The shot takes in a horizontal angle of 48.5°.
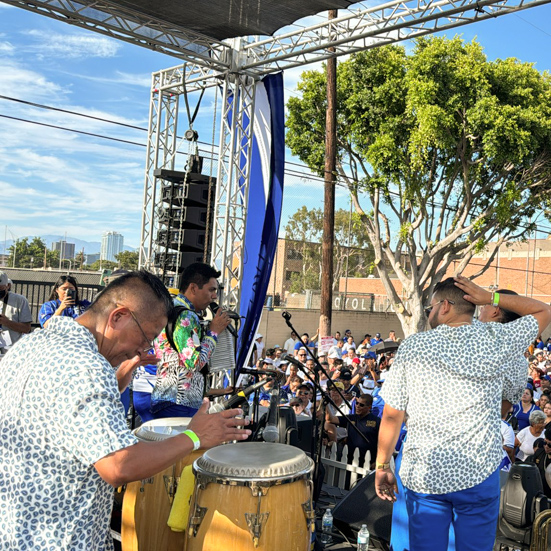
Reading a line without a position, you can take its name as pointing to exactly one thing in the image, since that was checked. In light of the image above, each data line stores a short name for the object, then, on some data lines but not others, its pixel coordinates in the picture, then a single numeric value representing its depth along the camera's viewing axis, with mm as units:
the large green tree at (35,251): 46628
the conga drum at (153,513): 3146
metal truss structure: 6918
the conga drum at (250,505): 2674
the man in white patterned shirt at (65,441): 1758
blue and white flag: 8609
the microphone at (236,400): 3117
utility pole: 14008
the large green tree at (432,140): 16578
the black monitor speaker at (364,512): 4371
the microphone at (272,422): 3846
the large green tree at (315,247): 32125
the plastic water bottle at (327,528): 4449
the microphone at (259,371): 4361
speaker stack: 8986
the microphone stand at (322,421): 4559
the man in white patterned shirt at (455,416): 2787
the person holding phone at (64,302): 5352
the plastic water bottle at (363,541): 3750
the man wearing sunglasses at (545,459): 5412
